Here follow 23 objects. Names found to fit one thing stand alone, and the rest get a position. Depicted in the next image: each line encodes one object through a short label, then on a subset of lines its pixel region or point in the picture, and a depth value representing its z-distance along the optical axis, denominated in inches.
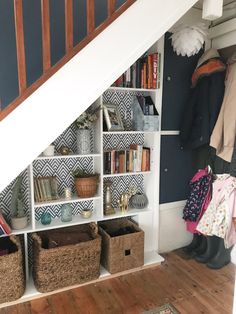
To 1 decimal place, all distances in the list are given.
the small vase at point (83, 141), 87.9
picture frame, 90.1
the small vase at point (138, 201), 101.1
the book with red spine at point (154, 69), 91.6
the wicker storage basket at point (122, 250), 90.4
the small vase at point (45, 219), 88.1
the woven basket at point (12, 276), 75.9
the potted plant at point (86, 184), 87.9
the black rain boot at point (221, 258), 98.3
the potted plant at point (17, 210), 82.9
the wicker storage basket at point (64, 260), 81.1
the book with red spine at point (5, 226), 74.7
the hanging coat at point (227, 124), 87.7
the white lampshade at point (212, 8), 62.0
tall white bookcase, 86.4
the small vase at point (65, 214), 90.8
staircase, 46.9
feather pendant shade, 88.0
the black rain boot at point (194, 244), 109.1
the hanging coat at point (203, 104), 92.6
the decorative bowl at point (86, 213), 93.1
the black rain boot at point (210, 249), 101.0
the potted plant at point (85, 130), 86.2
